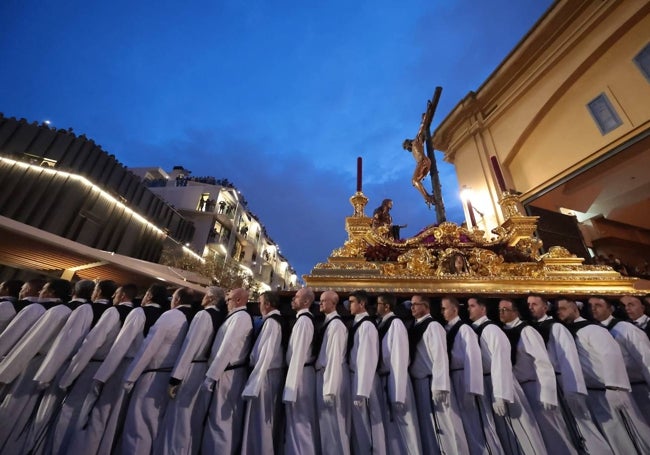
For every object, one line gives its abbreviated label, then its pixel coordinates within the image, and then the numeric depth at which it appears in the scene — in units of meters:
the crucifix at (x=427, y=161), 5.25
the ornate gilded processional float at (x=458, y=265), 3.16
